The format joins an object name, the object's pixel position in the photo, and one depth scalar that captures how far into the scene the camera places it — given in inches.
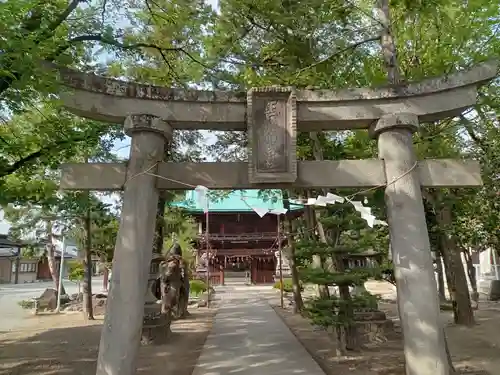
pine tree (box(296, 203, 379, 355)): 319.9
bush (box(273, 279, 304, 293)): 1137.5
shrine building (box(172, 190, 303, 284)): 1344.7
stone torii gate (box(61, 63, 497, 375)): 222.4
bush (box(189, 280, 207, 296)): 1068.5
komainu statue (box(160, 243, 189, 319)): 577.3
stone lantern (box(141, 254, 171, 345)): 426.3
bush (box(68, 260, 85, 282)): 1128.1
